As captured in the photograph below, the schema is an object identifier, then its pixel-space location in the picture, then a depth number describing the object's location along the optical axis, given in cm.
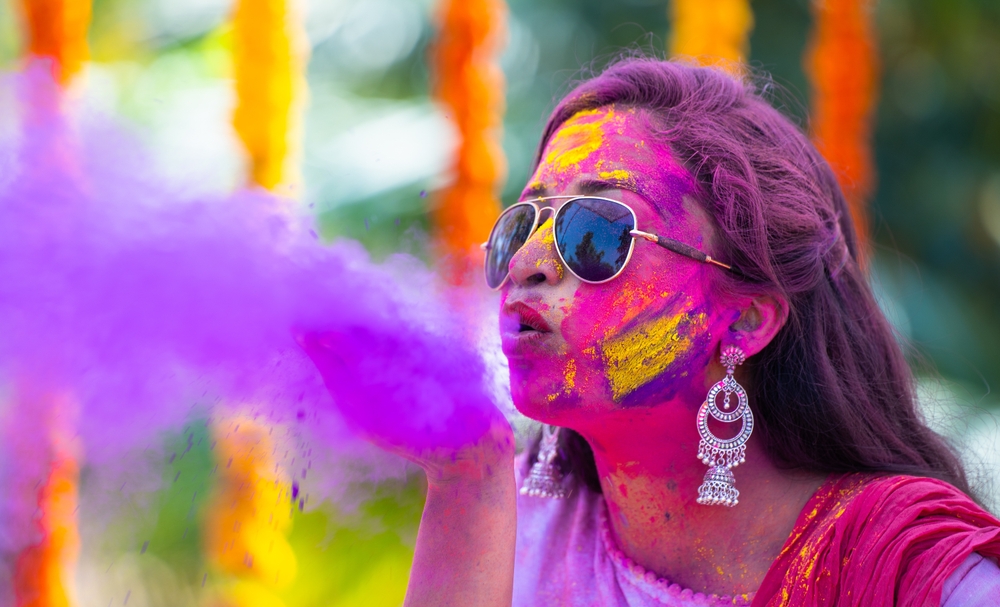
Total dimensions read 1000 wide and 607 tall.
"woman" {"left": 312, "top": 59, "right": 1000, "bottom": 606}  169
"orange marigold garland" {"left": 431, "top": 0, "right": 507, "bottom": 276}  616
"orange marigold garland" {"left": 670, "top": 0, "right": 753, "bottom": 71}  634
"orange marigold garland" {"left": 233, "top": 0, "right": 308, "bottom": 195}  532
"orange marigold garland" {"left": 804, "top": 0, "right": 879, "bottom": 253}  691
